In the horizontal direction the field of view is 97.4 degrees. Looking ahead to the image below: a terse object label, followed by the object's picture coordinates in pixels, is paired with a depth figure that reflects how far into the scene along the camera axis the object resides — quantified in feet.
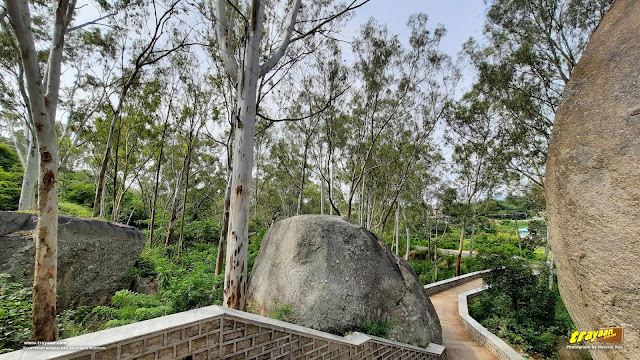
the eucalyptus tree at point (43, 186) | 10.82
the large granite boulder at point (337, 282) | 18.90
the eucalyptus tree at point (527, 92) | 33.12
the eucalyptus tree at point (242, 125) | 15.60
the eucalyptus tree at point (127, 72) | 28.40
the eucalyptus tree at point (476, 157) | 54.54
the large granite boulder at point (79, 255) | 16.92
